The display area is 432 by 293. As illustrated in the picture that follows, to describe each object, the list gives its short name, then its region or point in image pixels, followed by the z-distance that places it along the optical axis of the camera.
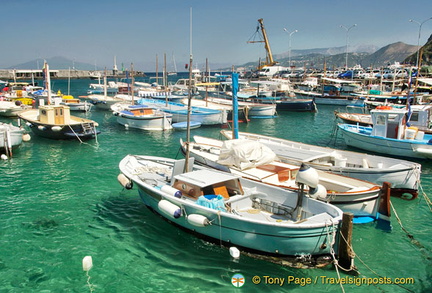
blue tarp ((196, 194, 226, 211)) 11.70
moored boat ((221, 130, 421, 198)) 16.44
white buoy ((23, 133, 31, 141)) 25.59
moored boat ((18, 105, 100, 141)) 28.03
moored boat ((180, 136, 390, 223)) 13.52
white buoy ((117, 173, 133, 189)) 14.36
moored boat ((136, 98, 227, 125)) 37.59
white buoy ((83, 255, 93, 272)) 10.55
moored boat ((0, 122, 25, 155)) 22.85
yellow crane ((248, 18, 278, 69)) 63.94
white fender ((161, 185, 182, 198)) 12.51
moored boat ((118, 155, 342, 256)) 10.33
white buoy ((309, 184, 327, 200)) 11.62
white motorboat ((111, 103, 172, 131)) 34.27
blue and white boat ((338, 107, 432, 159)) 23.42
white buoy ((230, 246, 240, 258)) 10.63
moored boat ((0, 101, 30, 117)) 39.78
